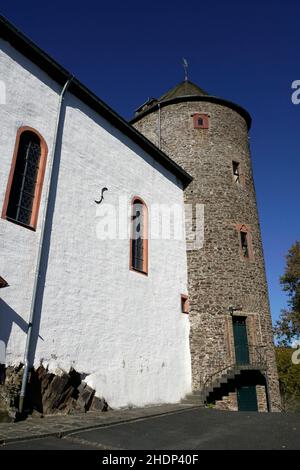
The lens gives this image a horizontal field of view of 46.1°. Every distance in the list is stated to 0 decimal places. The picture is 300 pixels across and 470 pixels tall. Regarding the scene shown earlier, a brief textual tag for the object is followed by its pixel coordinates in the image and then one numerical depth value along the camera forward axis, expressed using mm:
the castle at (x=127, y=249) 7523
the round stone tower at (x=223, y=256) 12680
